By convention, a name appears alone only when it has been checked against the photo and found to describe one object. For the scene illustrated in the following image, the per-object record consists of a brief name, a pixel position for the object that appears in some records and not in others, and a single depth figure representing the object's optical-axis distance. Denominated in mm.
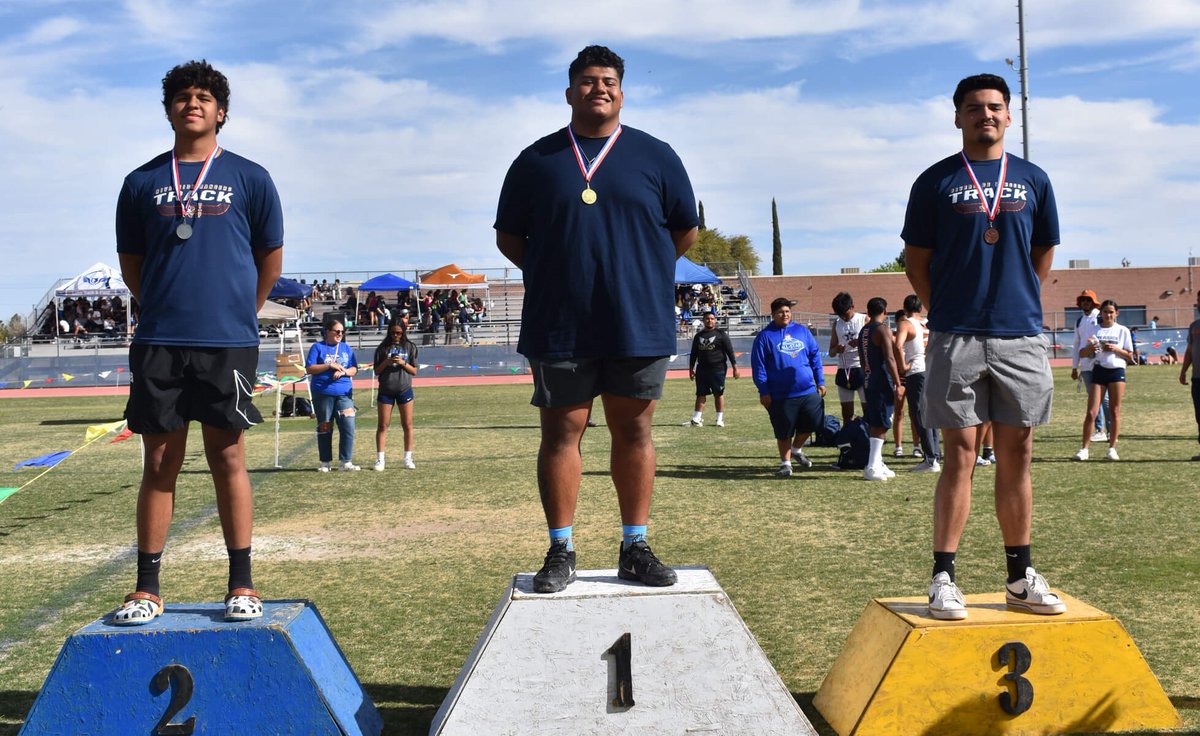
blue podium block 3873
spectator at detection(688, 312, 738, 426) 17188
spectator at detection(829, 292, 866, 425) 13156
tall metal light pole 38906
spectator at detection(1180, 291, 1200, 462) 12594
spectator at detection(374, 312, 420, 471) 12805
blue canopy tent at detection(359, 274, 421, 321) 44438
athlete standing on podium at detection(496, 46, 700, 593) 4203
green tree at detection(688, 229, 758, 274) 77625
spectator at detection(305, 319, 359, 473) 12750
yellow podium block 4004
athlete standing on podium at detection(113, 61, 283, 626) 4223
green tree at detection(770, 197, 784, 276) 87812
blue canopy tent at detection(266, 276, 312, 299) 42625
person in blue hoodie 11750
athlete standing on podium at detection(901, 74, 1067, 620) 4434
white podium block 3750
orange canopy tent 45031
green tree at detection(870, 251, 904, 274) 79331
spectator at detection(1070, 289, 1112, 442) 12906
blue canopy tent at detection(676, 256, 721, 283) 38031
